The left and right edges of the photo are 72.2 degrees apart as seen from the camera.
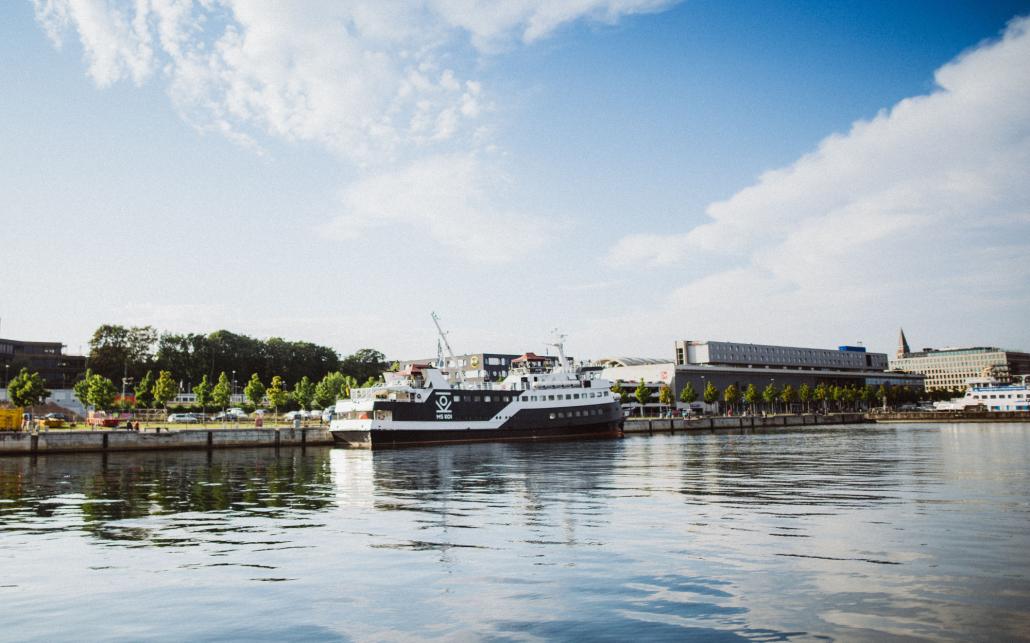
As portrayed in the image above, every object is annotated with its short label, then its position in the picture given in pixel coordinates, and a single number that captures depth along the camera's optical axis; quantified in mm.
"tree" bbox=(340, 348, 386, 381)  186125
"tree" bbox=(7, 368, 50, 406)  80125
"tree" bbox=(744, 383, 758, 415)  154750
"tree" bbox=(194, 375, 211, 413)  107000
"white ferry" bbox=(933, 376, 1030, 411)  130375
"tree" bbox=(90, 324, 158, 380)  146375
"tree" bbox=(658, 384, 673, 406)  151125
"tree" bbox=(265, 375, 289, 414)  104750
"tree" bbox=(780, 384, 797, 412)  164375
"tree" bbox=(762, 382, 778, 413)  159375
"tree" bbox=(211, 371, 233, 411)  103750
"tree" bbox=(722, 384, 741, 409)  156375
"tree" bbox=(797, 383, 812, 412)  167500
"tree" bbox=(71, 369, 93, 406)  99438
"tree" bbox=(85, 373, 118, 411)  90500
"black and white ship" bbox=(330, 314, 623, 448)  68125
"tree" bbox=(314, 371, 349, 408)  120312
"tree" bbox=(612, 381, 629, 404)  146125
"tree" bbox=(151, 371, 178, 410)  98750
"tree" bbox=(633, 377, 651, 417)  135625
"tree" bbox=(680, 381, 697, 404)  145625
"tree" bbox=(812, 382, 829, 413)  169625
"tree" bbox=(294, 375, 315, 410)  118119
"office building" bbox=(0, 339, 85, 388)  150875
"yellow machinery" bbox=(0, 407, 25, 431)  62469
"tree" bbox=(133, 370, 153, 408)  97369
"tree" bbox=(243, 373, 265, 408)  108438
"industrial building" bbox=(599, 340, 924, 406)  159000
